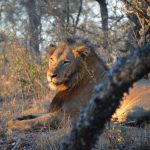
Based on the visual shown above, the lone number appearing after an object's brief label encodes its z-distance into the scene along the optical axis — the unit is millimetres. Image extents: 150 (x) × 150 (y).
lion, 11739
